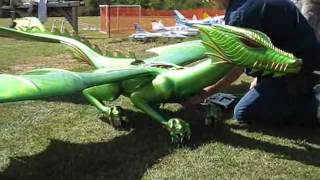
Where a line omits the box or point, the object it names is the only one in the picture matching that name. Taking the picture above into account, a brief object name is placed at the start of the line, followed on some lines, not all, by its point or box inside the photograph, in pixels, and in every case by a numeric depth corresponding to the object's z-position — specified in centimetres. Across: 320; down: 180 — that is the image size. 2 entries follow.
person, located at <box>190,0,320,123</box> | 319
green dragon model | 273
